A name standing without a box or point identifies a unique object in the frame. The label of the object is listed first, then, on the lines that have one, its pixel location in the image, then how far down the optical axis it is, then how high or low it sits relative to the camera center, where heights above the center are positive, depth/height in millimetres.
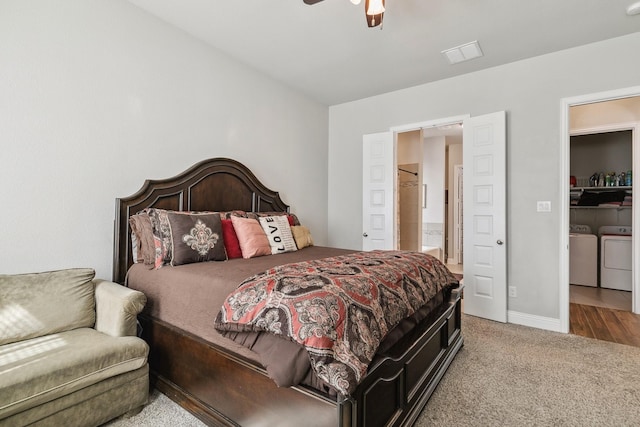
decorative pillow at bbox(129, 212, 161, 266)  2359 -216
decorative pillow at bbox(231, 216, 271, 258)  2691 -224
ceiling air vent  3107 +1626
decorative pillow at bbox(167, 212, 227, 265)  2279 -200
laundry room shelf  4922 +378
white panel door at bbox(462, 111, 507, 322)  3424 -36
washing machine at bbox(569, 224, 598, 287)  4875 -695
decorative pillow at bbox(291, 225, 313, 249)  3295 -253
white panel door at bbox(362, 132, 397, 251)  4242 +298
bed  1355 -762
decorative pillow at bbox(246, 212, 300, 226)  3098 -41
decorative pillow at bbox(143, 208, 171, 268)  2260 -188
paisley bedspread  1207 -428
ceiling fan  1737 +1106
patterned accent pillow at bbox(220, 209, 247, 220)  2875 -22
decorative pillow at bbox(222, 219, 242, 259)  2637 -247
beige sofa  1437 -711
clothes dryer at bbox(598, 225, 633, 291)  4586 -651
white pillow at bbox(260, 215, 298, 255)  2961 -211
